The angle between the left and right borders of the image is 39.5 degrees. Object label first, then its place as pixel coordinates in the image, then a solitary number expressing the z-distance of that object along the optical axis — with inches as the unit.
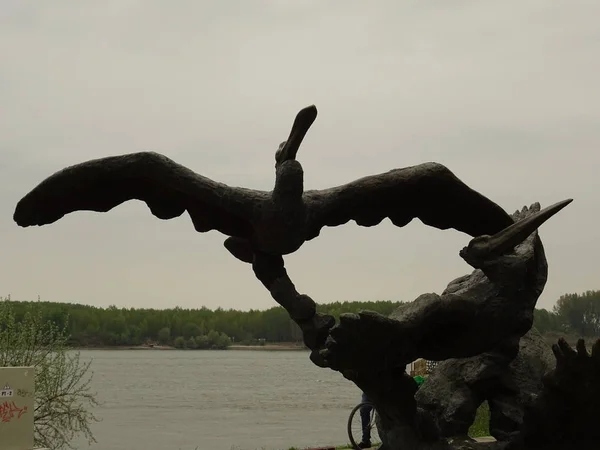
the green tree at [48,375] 494.0
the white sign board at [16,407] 288.4
